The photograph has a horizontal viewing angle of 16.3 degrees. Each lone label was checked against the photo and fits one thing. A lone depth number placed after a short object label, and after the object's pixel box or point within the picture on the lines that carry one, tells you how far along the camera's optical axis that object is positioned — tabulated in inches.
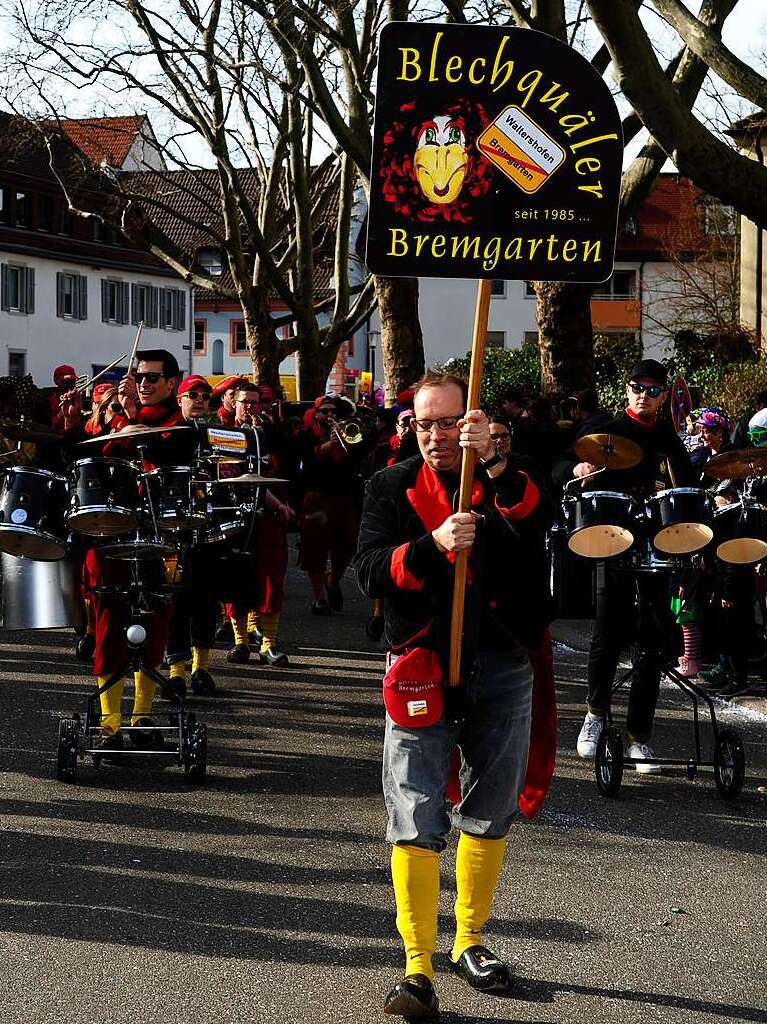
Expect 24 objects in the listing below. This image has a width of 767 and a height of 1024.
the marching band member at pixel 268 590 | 751.0
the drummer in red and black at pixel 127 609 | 526.6
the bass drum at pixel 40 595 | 551.5
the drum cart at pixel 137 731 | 504.2
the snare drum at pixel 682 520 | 489.2
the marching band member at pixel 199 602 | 649.5
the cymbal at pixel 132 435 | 491.7
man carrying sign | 321.3
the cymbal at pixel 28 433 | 614.2
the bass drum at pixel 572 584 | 535.5
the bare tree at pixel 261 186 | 1712.1
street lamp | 3583.5
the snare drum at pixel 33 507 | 508.7
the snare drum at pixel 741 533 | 544.0
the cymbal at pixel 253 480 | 583.3
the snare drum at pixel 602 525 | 492.2
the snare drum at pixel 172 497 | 506.2
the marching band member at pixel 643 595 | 517.6
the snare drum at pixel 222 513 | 559.4
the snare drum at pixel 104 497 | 490.2
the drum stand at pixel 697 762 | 488.8
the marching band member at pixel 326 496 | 939.2
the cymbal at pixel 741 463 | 513.6
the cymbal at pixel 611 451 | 488.0
